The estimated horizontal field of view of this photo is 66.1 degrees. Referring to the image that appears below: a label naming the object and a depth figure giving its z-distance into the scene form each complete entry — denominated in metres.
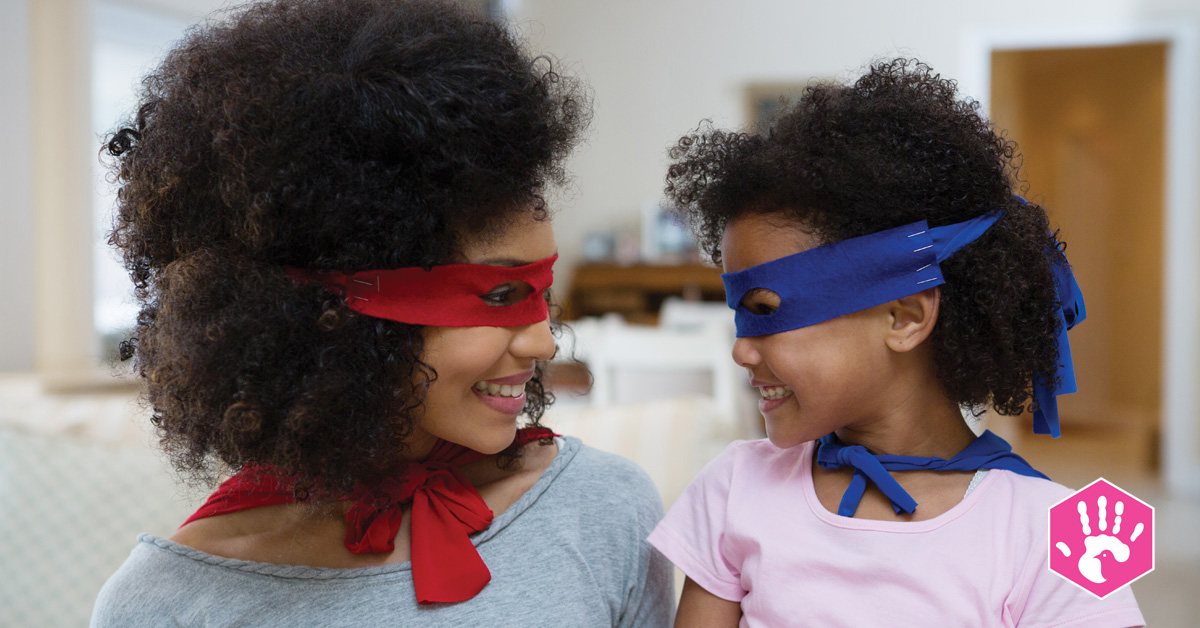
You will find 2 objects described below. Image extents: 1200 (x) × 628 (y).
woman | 0.99
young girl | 1.04
